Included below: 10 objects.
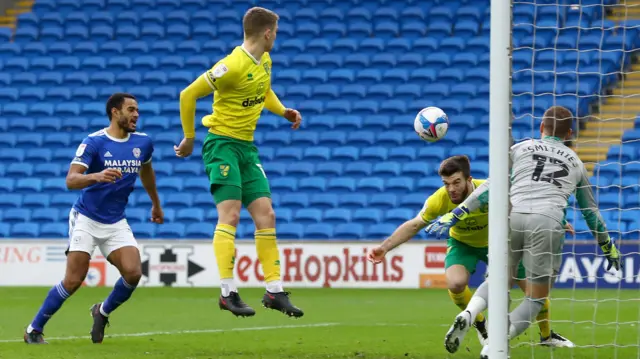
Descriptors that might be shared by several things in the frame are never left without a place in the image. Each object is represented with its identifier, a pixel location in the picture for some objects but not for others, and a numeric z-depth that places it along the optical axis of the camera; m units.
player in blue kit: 17.94
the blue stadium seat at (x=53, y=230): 39.19
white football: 16.87
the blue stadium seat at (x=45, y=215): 39.91
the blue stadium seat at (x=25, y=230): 39.30
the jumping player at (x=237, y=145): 15.75
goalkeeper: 15.09
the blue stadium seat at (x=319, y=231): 38.00
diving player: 16.19
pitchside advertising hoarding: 34.72
